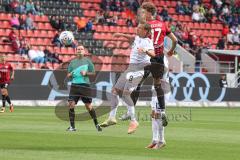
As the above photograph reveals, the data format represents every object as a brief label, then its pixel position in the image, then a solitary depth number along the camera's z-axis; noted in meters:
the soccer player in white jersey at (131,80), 17.86
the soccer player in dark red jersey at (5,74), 33.09
